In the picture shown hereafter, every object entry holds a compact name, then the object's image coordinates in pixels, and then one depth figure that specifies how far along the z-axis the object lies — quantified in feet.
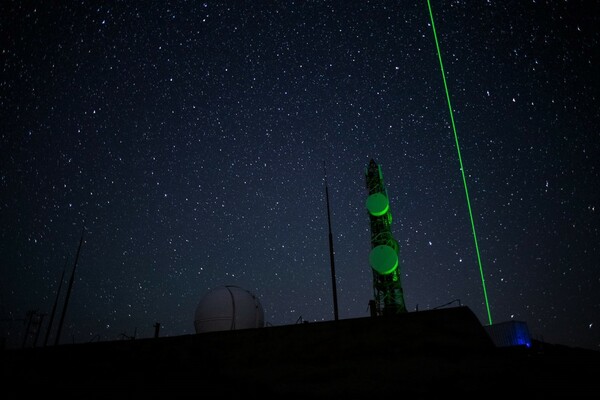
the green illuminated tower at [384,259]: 79.36
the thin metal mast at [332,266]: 55.94
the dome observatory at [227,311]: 43.21
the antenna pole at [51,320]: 103.14
